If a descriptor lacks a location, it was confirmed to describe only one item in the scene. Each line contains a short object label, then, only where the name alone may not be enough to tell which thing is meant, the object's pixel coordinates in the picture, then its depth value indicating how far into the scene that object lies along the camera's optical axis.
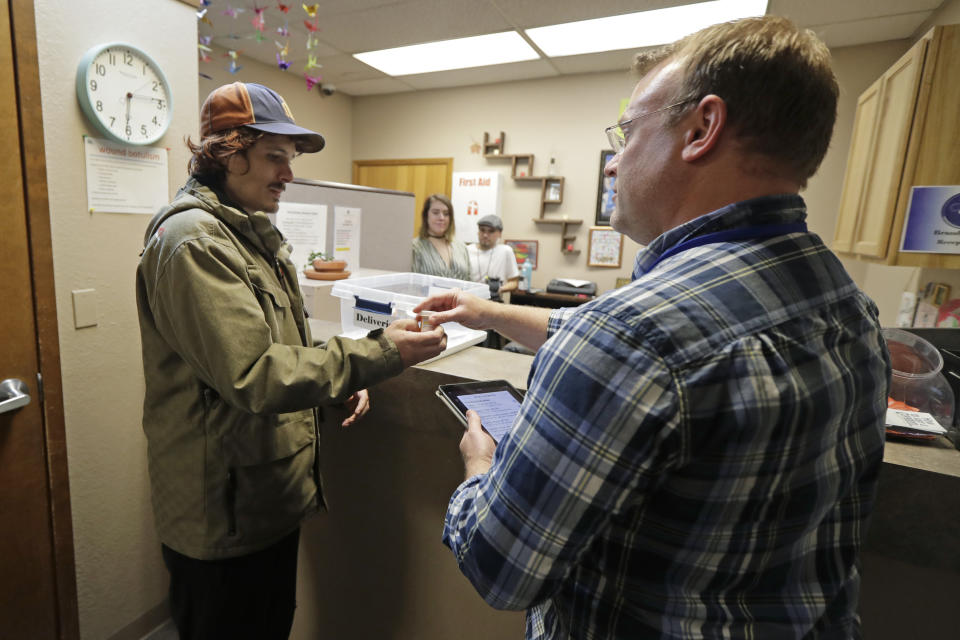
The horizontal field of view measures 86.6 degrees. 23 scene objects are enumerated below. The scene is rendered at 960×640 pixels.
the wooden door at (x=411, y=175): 5.44
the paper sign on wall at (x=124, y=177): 1.47
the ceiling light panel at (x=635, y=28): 3.17
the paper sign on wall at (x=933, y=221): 1.85
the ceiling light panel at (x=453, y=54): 3.91
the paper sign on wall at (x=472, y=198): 4.96
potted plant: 1.97
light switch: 1.47
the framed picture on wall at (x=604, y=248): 4.72
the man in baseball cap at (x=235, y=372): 0.89
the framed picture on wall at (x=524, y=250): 5.08
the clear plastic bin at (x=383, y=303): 1.28
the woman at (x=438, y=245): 3.56
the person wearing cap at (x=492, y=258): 4.18
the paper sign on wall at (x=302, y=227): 2.31
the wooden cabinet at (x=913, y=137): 1.88
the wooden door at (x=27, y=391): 1.24
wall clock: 1.41
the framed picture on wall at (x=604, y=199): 4.62
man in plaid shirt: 0.48
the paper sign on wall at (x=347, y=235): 2.59
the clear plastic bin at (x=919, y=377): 0.96
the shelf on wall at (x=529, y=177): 4.89
